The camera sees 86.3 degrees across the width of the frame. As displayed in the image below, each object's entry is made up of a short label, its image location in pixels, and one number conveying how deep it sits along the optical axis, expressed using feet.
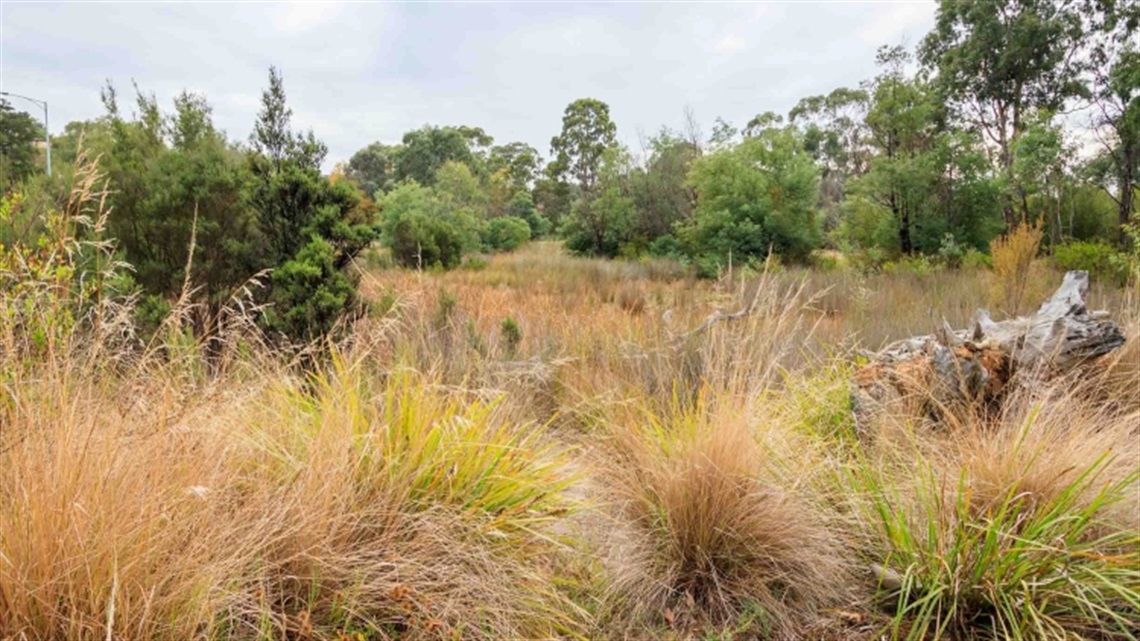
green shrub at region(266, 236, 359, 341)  16.88
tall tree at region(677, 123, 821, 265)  52.60
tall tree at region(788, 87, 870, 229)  100.99
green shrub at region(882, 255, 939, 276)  38.30
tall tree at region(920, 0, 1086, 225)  56.95
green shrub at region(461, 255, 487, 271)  54.65
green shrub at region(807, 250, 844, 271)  49.94
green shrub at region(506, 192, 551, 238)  102.42
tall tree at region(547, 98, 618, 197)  117.19
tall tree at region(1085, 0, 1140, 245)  47.70
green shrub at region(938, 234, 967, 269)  43.21
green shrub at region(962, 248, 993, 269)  38.42
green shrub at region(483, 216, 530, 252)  79.05
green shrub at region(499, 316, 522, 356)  17.38
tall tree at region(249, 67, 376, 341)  17.07
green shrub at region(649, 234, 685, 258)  61.90
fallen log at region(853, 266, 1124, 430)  11.04
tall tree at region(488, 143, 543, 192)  140.38
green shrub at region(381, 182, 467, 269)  56.49
